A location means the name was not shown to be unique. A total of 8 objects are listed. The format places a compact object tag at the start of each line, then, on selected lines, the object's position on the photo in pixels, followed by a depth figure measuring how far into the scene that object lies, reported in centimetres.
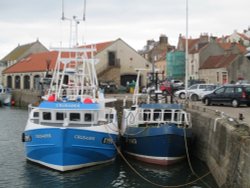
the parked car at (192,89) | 3609
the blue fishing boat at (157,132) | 1833
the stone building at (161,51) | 8252
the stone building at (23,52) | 8412
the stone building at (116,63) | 5678
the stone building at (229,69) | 5672
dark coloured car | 2731
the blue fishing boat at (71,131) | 1741
